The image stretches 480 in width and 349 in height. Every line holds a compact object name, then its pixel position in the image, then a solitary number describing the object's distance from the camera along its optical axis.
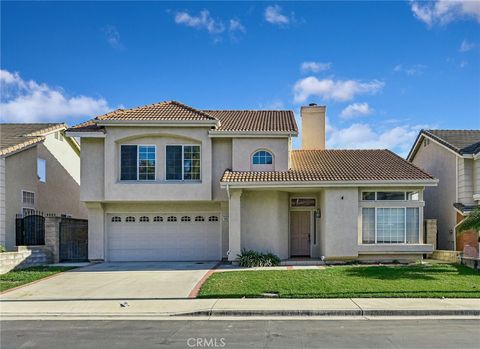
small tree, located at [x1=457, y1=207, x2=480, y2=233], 15.36
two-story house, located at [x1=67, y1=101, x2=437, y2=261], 18.22
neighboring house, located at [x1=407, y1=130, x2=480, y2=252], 20.44
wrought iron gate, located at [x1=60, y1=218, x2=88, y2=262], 20.17
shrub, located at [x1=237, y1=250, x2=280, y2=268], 17.78
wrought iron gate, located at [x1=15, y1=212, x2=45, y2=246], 19.70
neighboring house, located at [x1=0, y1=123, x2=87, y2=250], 19.41
